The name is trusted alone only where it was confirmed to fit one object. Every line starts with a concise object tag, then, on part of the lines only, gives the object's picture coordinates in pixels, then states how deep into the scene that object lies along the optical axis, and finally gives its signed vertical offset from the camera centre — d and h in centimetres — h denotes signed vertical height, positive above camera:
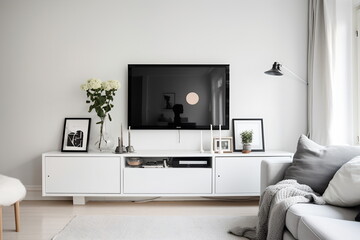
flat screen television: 399 +32
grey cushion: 248 -31
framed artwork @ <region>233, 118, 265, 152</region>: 403 -10
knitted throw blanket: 221 -55
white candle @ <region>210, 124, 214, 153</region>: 382 -23
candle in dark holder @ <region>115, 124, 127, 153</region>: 374 -27
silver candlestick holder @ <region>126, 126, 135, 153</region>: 381 -28
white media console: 367 -58
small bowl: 374 -43
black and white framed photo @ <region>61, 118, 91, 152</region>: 392 -13
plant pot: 383 -29
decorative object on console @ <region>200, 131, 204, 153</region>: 387 -27
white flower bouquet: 379 +32
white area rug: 273 -91
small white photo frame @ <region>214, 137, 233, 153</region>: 393 -25
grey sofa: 168 -55
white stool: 258 -55
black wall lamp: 369 +57
